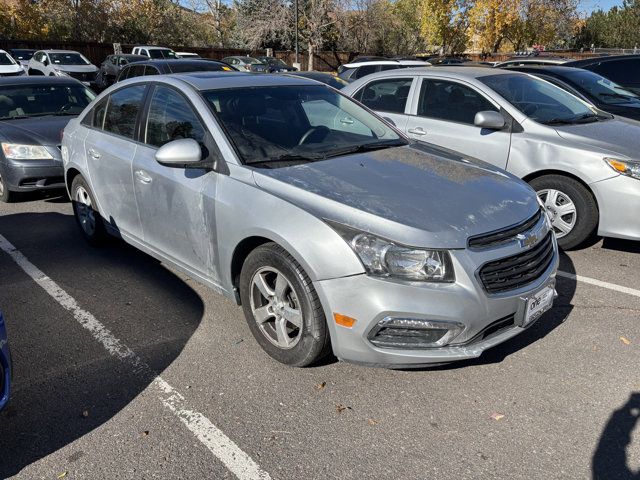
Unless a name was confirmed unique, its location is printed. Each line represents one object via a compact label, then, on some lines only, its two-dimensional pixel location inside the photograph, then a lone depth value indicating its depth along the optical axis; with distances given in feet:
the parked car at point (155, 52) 83.61
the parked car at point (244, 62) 81.51
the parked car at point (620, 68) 29.01
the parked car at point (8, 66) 61.67
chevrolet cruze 8.97
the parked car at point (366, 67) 42.14
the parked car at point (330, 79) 35.65
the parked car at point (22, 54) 83.95
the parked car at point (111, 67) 62.03
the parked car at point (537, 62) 34.47
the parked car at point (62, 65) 70.95
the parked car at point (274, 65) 77.88
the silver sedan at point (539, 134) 15.46
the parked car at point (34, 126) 21.68
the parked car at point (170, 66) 37.27
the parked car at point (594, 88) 23.12
